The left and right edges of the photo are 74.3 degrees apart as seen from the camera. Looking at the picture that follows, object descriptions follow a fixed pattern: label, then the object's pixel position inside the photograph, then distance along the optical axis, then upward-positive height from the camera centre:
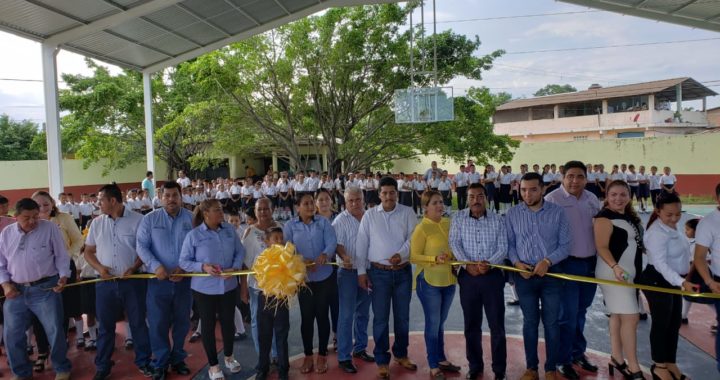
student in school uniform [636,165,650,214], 15.24 -0.54
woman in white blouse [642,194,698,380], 3.66 -0.80
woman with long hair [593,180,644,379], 3.77 -0.67
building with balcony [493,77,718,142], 29.58 +3.97
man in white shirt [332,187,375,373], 4.34 -1.08
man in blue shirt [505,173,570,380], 3.78 -0.67
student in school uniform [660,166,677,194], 14.91 -0.37
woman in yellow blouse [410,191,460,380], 4.01 -0.82
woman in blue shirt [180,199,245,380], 4.06 -0.72
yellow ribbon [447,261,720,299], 3.49 -0.87
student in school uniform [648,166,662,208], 15.06 -0.49
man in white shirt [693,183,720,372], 3.58 -0.59
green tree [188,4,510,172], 17.23 +3.90
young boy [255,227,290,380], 4.06 -1.29
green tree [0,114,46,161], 29.88 +3.11
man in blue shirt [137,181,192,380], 4.24 -0.79
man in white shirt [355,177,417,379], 4.16 -0.76
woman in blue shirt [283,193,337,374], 4.21 -0.78
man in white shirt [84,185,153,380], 4.31 -0.82
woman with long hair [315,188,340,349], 4.37 -0.89
